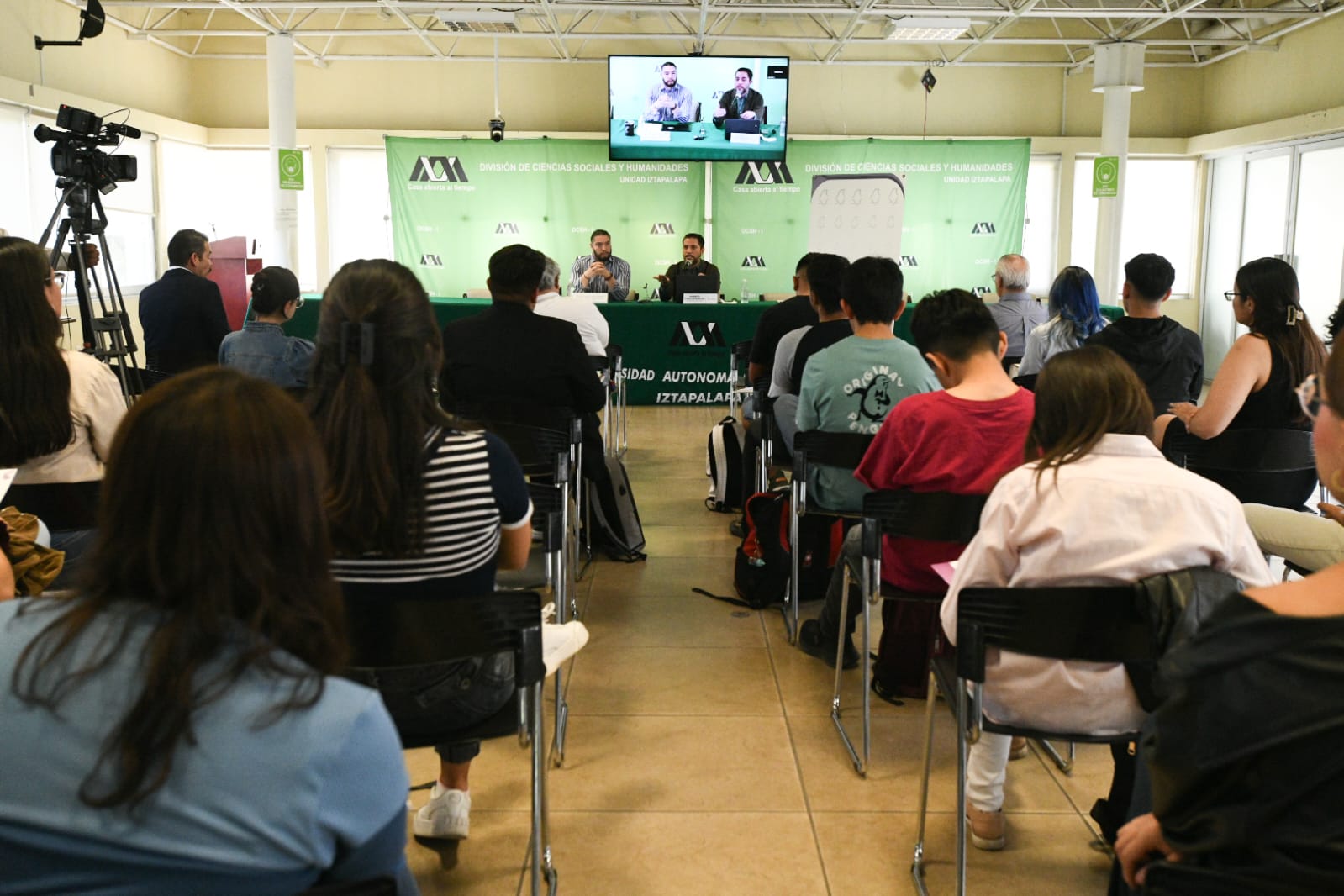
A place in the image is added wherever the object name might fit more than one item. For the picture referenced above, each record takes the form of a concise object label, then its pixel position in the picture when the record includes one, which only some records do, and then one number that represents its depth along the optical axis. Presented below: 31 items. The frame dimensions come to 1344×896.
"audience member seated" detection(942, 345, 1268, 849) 1.78
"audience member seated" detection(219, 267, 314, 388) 4.08
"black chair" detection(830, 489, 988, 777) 2.47
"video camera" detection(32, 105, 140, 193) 5.18
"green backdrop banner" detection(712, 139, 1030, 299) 12.00
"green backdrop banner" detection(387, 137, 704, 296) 11.98
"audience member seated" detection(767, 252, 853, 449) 4.01
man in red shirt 2.60
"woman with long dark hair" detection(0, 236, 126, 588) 2.35
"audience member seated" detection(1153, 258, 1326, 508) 3.09
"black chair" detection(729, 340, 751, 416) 5.78
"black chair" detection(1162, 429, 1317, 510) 3.16
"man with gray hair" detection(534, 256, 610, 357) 5.22
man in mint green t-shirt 3.27
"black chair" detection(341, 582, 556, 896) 1.66
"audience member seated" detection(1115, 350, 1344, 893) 0.97
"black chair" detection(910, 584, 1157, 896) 1.77
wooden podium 10.10
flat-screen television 10.41
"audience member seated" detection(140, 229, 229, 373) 5.21
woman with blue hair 4.12
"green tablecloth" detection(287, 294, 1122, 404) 8.58
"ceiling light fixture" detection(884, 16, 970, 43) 9.93
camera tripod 5.22
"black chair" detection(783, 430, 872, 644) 3.15
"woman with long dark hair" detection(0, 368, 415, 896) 0.91
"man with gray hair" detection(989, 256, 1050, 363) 5.29
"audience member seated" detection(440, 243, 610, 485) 3.63
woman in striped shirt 1.75
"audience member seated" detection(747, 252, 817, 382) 4.71
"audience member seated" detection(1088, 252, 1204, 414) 3.68
